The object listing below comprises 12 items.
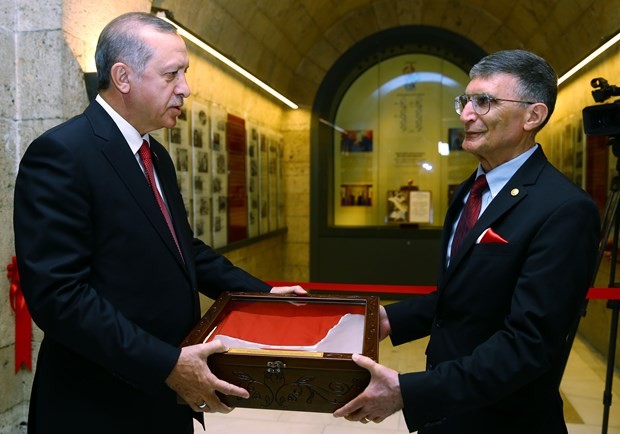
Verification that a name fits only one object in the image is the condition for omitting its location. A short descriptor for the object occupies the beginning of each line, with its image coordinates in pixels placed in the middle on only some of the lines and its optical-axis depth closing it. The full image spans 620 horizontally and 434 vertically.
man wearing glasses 1.73
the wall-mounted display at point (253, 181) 7.58
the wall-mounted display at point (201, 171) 5.80
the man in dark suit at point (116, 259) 1.74
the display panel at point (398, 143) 9.30
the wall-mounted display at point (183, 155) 5.32
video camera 3.28
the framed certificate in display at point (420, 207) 9.30
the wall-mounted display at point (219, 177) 6.31
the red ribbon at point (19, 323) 3.54
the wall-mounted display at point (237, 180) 6.81
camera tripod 3.61
